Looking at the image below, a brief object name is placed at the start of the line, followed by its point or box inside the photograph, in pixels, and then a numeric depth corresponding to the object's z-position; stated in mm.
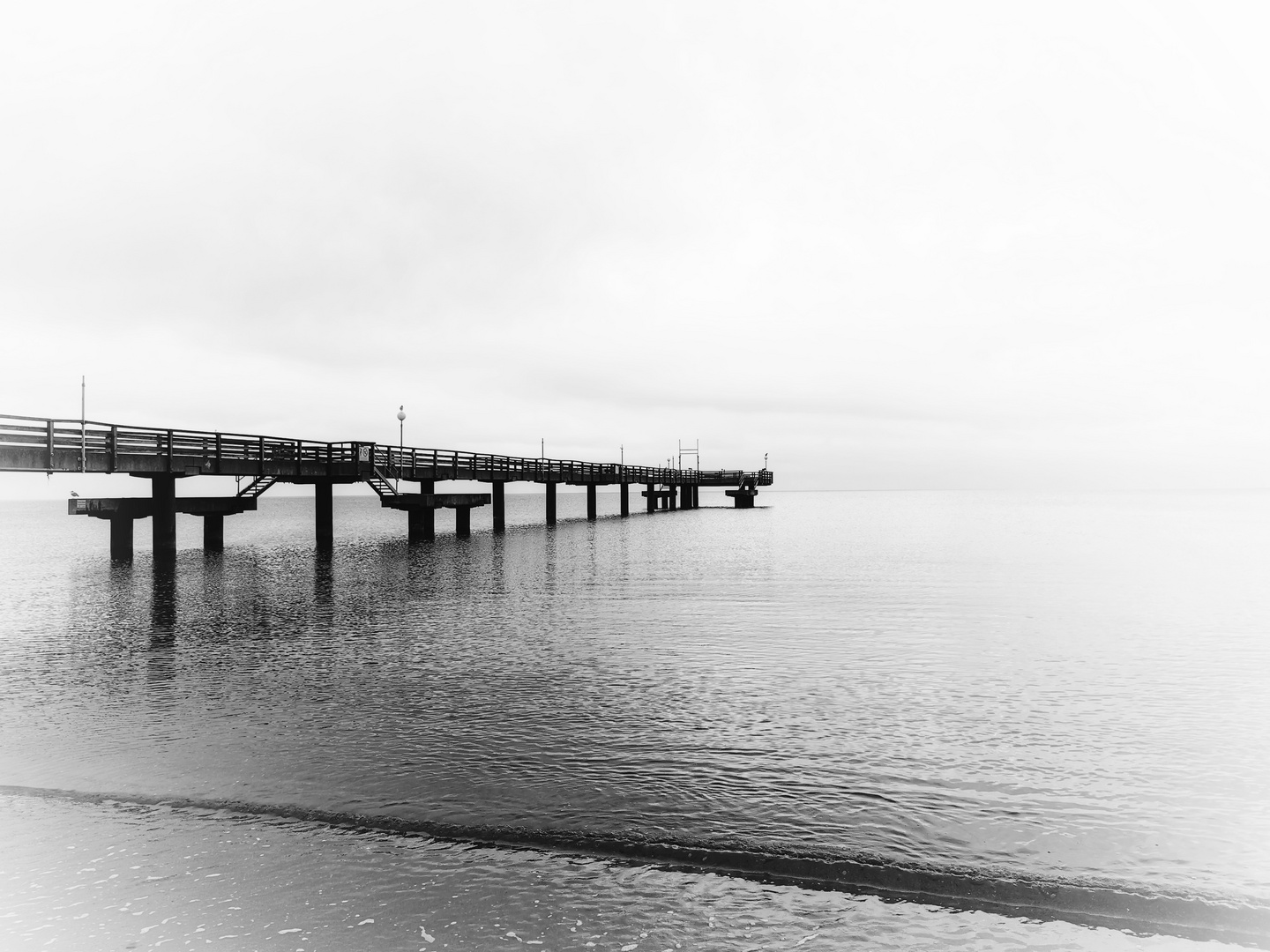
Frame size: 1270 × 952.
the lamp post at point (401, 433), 43188
